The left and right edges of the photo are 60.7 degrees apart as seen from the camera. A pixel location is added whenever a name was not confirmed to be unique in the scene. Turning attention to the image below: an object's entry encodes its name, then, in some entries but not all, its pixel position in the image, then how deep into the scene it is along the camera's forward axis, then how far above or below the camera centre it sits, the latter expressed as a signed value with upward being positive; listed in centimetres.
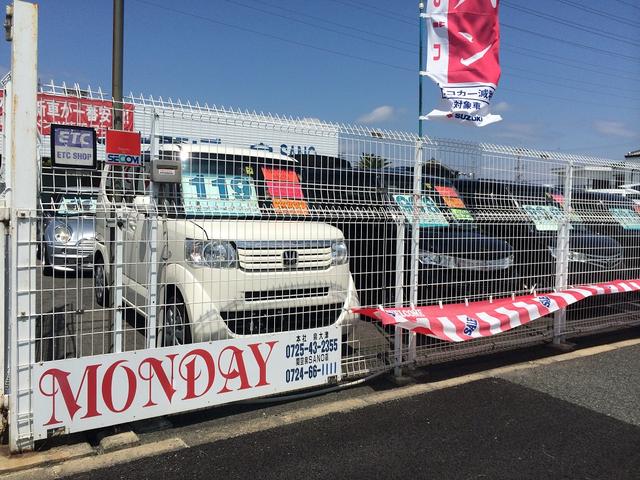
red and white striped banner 480 -76
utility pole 836 +280
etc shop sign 347 +53
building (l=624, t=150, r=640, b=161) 1143 +179
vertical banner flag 563 +186
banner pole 568 +176
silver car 348 +7
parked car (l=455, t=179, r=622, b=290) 562 +4
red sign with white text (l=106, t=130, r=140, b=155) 374 +60
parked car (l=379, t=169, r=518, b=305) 509 -10
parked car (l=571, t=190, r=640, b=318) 674 +13
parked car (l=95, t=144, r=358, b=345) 405 -11
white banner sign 348 -106
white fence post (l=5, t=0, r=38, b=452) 332 +13
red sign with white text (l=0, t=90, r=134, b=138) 360 +81
